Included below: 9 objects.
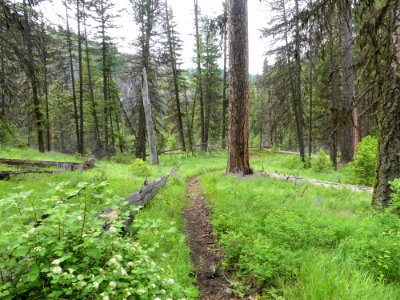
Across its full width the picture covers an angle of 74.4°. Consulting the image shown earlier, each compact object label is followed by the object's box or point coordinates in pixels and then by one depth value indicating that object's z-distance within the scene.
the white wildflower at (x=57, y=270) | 1.80
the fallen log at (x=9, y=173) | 7.78
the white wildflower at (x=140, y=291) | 1.99
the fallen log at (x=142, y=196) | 4.67
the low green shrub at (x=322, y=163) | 13.09
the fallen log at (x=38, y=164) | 10.26
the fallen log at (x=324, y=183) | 7.61
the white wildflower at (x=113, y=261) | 2.10
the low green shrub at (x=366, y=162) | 8.55
